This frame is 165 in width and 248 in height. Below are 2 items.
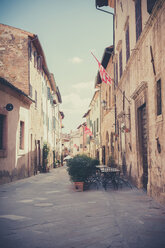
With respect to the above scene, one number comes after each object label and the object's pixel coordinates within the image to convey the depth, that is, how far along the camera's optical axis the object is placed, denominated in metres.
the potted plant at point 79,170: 9.95
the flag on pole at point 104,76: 11.70
